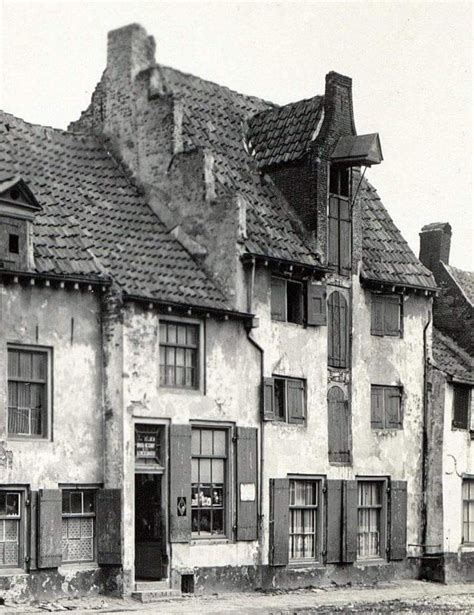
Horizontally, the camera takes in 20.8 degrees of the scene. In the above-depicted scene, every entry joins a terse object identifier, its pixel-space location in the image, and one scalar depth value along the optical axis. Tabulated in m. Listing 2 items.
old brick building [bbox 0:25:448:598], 26.25
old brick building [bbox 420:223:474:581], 34.38
